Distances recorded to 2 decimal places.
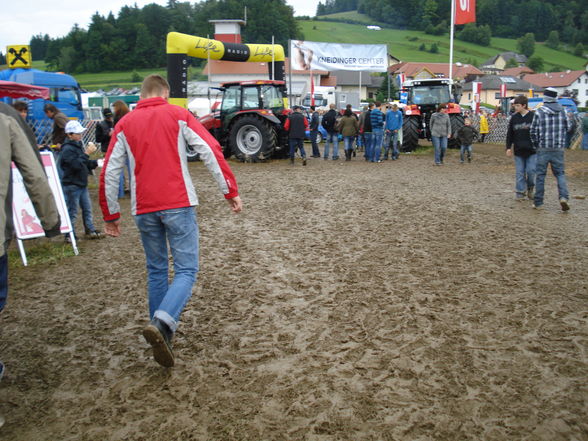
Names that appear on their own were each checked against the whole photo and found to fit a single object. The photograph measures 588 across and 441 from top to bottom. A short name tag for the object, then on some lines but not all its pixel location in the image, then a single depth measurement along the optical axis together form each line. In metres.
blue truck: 20.91
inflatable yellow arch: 16.88
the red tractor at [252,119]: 14.89
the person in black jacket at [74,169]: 6.83
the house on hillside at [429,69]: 76.38
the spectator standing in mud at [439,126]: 14.30
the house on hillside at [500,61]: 98.19
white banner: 20.64
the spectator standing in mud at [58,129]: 7.56
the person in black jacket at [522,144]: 8.89
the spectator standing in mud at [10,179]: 2.91
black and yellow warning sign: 13.47
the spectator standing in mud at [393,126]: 16.05
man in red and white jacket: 3.42
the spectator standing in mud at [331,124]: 16.53
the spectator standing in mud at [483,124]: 23.19
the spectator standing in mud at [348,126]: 15.96
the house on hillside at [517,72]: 91.19
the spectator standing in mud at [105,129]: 9.30
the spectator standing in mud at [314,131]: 17.80
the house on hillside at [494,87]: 79.00
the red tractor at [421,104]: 17.92
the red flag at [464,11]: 20.83
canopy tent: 12.62
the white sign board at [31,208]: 6.26
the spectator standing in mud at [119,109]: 8.52
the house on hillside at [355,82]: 77.94
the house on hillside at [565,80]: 82.19
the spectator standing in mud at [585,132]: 19.85
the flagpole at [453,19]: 20.14
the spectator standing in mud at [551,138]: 8.14
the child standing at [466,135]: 15.54
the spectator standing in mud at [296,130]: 14.72
